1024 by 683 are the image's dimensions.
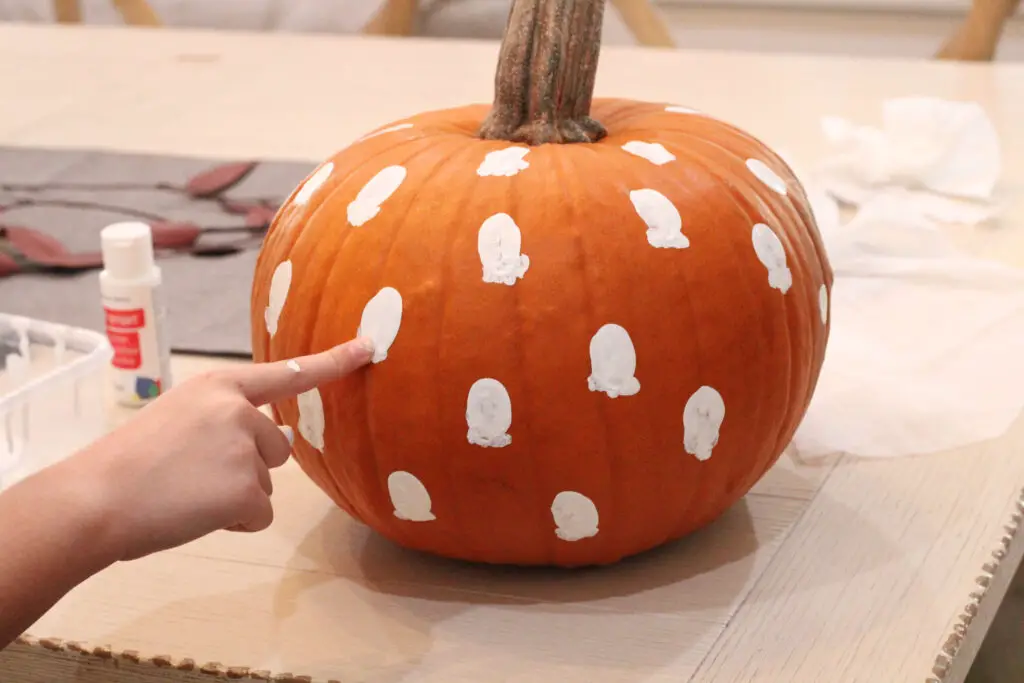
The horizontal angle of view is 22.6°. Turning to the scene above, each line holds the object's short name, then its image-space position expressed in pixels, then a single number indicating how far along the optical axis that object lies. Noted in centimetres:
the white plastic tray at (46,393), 129
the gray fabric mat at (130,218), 153
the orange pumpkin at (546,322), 113
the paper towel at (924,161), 180
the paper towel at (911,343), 135
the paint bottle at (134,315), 135
